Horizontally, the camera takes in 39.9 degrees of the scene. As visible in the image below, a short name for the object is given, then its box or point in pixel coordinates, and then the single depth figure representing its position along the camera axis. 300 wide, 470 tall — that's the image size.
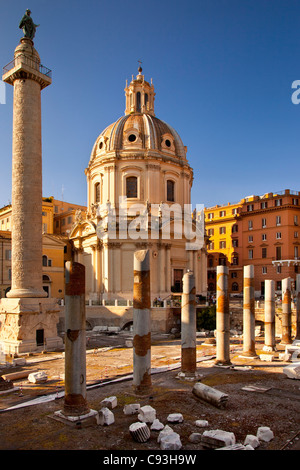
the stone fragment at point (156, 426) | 10.62
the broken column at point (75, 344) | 11.63
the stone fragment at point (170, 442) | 9.36
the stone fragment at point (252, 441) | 9.64
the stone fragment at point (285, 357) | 20.75
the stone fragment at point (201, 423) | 11.00
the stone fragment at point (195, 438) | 9.91
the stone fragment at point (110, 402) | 12.49
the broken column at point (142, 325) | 13.96
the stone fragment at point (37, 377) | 16.67
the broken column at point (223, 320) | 19.08
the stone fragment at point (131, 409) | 11.90
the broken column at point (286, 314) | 27.06
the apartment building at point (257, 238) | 50.34
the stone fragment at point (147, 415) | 11.04
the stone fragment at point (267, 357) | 20.74
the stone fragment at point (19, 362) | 21.06
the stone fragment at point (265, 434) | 10.07
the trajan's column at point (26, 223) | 24.58
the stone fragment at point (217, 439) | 9.46
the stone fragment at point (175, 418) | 11.17
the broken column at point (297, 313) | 28.14
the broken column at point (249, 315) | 21.69
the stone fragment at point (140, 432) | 9.85
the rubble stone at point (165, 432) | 9.81
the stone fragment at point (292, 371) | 16.93
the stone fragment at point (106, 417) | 10.98
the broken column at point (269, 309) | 24.47
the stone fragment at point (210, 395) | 12.68
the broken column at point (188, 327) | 16.80
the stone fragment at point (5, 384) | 15.65
